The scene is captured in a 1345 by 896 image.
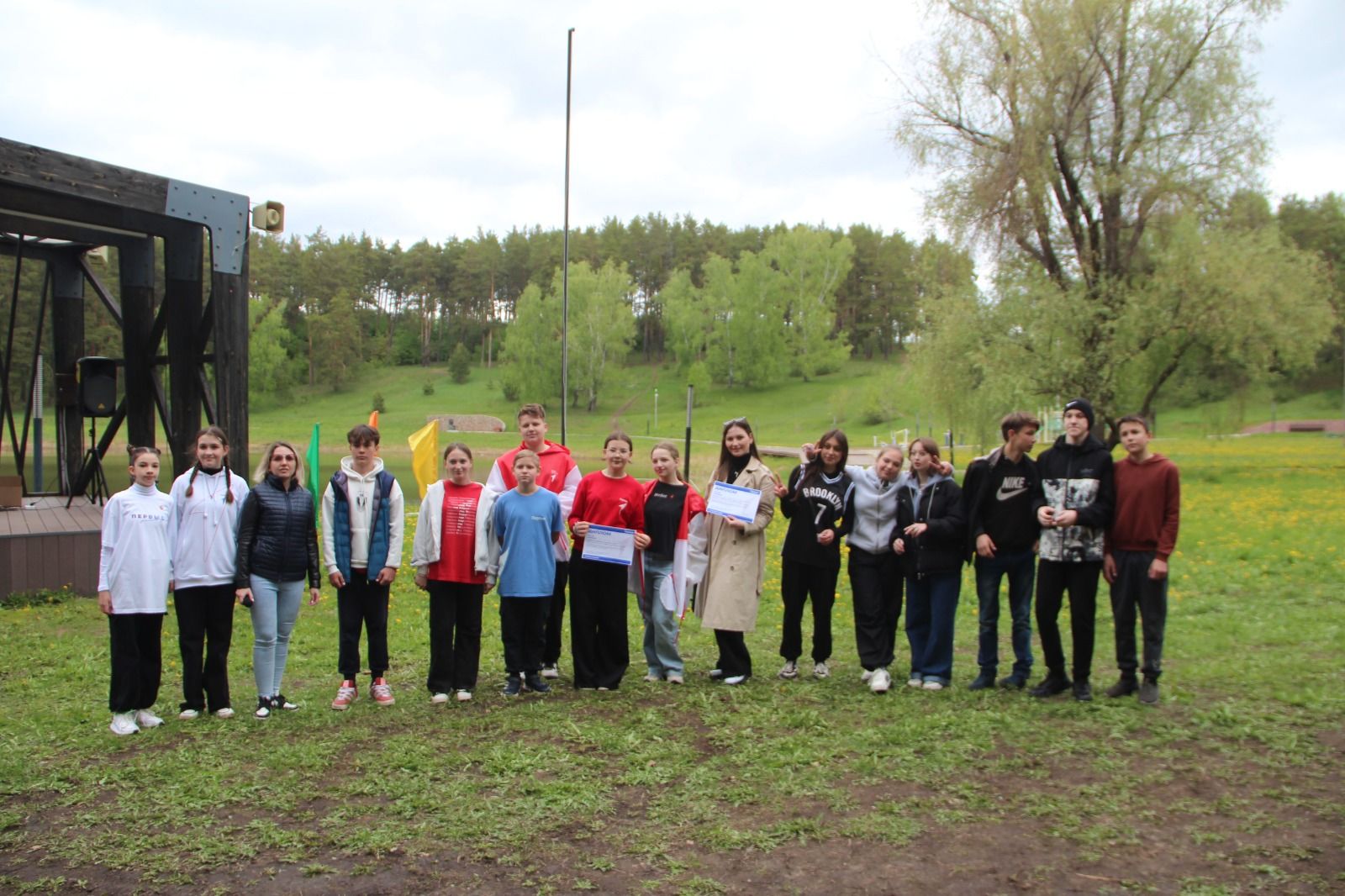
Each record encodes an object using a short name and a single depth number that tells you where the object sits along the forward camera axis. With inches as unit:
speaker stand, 538.0
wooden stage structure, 395.9
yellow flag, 409.4
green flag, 484.6
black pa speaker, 555.5
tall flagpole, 385.4
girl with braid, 230.8
